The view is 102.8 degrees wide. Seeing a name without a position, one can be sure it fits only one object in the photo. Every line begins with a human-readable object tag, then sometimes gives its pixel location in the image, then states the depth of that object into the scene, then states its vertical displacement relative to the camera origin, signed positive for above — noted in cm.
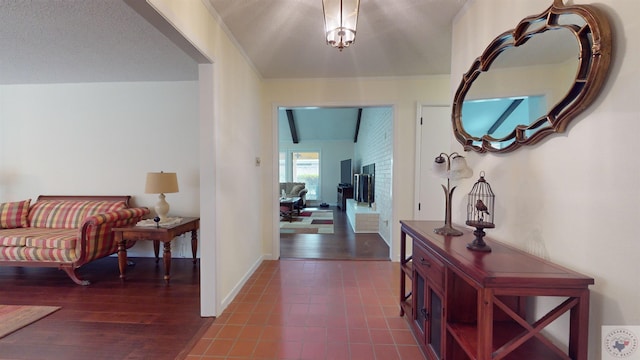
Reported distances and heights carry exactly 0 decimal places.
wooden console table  95 -57
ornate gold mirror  97 +48
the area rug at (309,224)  523 -118
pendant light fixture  139 +86
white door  342 +34
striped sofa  277 -71
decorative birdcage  128 -22
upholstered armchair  769 -54
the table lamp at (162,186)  297 -17
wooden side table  277 -70
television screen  899 +6
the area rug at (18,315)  199 -122
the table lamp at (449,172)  164 +2
